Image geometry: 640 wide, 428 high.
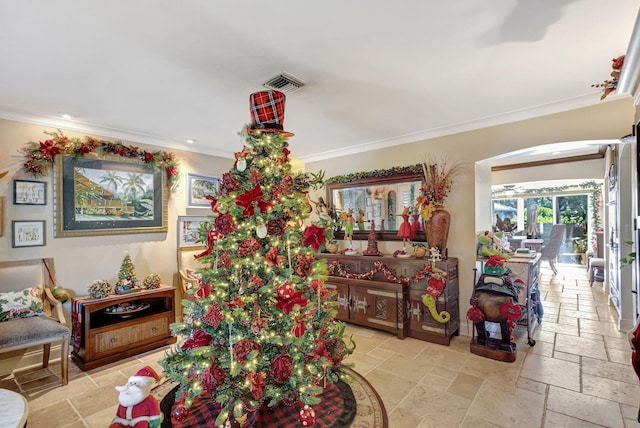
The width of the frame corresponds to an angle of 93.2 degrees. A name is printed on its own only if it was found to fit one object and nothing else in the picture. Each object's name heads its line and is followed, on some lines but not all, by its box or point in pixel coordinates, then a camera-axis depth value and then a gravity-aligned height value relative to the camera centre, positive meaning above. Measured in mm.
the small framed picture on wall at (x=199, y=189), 4363 +397
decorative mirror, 4023 +244
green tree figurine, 3330 -696
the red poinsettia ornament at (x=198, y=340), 1915 -795
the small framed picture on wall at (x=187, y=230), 4230 -204
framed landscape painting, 3252 +228
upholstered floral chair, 2521 -896
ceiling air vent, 2307 +1049
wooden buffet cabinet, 3445 -1062
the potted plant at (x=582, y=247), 8898 -999
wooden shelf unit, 2998 -1186
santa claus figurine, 1640 -1053
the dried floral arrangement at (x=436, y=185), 3613 +362
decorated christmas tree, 1865 -549
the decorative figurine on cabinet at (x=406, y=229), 3891 -190
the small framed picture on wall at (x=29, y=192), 2977 +248
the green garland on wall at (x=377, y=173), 3982 +587
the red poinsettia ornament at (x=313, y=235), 2145 -144
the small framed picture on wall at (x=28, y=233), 2959 -162
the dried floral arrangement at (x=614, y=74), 1992 +958
